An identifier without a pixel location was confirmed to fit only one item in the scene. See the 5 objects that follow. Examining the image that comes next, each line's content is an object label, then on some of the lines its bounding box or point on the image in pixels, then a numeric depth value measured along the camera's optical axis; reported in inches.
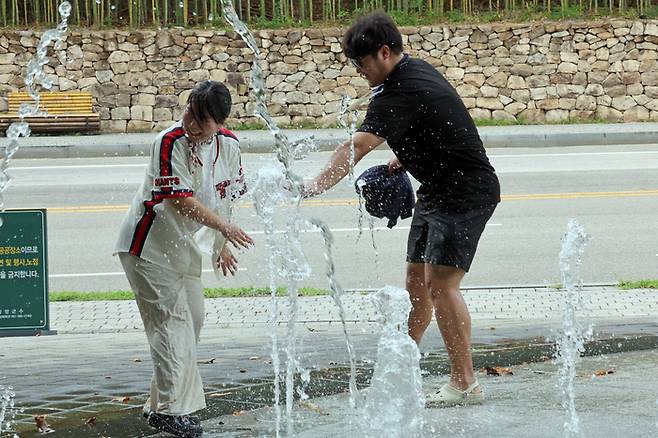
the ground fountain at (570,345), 349.1
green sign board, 510.8
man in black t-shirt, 375.2
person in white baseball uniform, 346.1
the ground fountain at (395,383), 348.3
